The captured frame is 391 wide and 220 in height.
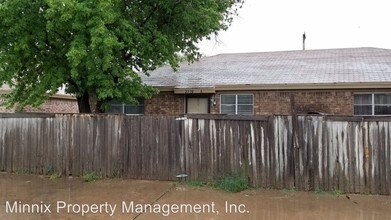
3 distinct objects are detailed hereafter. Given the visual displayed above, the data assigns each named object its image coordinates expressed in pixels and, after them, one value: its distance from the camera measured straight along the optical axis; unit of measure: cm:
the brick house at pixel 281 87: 1197
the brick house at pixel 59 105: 1693
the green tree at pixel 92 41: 885
